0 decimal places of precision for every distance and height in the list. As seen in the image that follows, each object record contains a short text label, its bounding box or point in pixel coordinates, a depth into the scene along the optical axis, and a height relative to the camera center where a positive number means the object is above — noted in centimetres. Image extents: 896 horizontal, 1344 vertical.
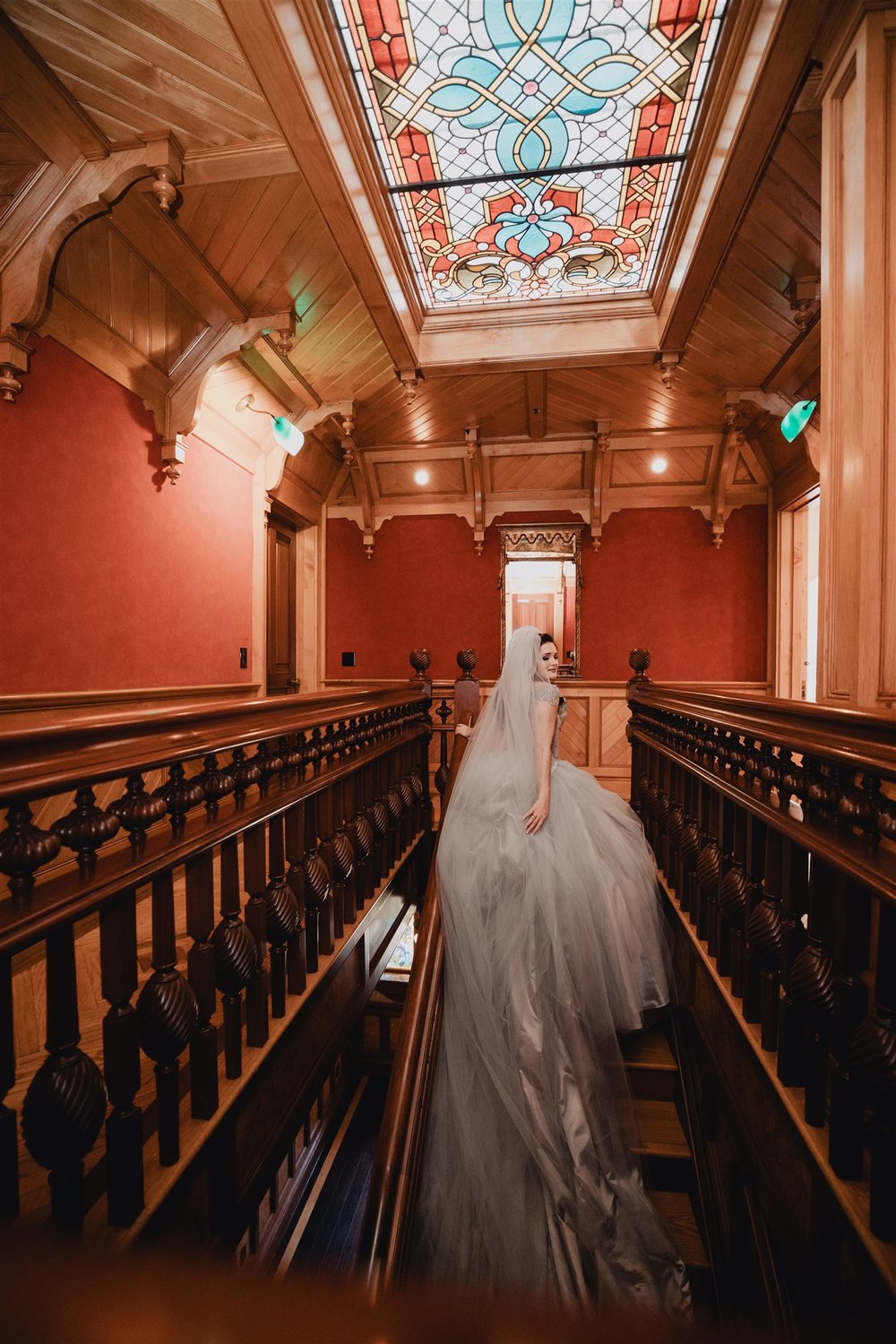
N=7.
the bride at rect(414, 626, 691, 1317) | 154 -123
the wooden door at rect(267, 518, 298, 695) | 571 +58
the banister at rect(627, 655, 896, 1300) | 95 -61
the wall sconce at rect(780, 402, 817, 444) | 404 +178
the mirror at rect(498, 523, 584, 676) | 622 +93
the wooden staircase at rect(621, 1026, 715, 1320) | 185 -174
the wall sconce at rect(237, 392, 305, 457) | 438 +181
